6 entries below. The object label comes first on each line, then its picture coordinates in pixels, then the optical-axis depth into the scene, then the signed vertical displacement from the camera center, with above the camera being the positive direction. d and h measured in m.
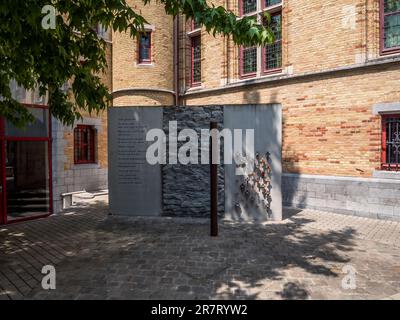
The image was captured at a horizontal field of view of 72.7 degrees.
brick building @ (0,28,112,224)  8.38 -0.32
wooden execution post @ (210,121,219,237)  6.50 -0.57
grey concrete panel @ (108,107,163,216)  8.40 -0.29
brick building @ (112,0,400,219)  8.09 +2.19
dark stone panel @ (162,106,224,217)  8.20 -0.83
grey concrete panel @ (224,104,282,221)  7.79 +0.04
